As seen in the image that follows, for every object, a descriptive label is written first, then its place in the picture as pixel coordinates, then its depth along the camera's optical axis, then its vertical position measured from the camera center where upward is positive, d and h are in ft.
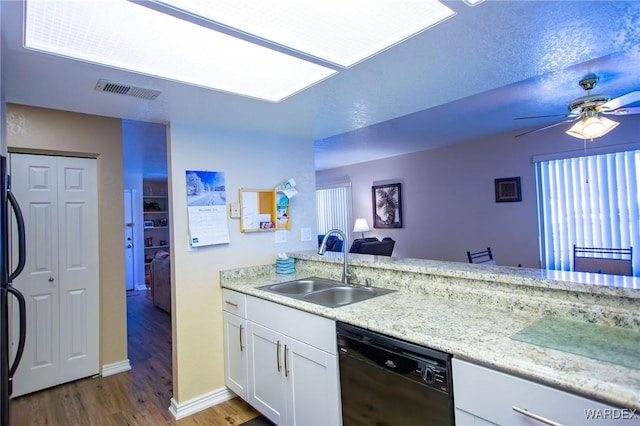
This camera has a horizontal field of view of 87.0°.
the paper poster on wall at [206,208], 7.95 +0.38
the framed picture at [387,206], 20.42 +0.67
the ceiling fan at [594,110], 8.48 +2.56
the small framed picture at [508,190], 15.35 +0.99
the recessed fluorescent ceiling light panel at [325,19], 3.80 +2.43
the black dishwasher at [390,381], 4.03 -2.20
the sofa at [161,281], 15.71 -2.74
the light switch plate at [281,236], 9.53 -0.45
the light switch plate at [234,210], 8.57 +0.32
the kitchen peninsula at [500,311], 3.16 -1.50
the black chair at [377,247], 16.63 -1.53
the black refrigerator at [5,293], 3.98 -0.75
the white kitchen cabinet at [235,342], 7.56 -2.79
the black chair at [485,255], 11.44 -1.53
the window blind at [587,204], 12.50 +0.15
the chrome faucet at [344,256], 7.41 -0.87
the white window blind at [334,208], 23.92 +0.80
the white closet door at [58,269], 8.98 -1.11
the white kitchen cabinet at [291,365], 5.53 -2.67
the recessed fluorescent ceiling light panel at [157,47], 3.88 +2.47
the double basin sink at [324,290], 6.95 -1.58
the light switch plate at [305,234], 10.10 -0.44
